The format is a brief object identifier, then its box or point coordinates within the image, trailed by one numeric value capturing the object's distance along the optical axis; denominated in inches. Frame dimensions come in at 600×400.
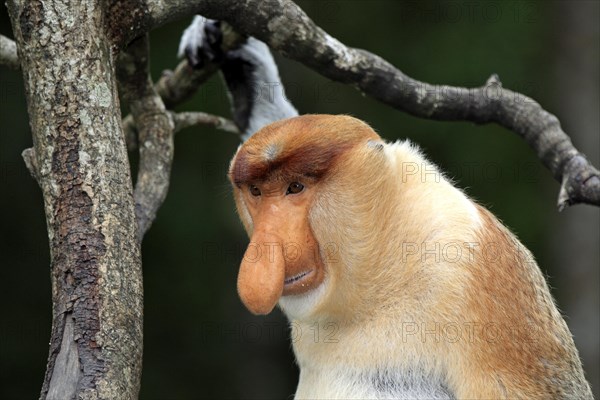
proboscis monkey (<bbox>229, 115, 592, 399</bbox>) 249.4
